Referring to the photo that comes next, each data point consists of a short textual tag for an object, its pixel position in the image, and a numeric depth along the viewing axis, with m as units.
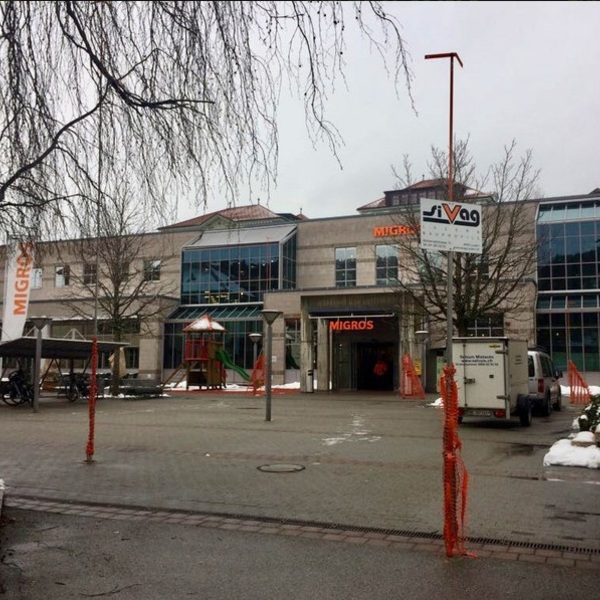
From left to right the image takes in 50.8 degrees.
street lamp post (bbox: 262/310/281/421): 17.88
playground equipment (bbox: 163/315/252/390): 35.38
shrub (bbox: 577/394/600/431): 11.43
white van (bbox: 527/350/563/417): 19.14
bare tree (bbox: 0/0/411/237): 5.15
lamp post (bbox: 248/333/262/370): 32.66
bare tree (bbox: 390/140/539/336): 24.34
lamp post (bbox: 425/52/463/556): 5.53
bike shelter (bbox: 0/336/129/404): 22.77
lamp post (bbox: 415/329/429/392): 32.24
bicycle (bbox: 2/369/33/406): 24.92
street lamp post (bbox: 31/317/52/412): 20.33
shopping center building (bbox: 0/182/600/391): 35.06
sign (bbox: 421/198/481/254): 6.28
